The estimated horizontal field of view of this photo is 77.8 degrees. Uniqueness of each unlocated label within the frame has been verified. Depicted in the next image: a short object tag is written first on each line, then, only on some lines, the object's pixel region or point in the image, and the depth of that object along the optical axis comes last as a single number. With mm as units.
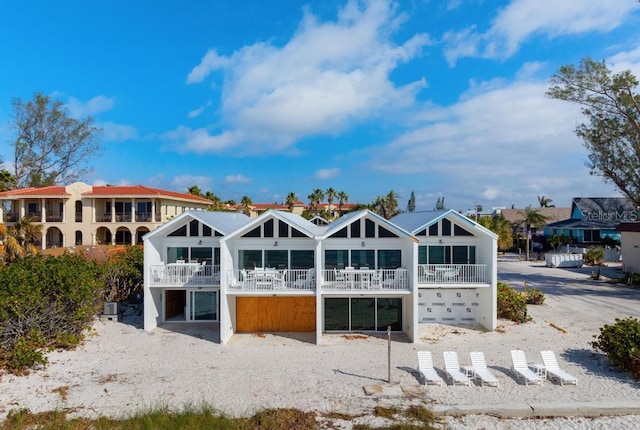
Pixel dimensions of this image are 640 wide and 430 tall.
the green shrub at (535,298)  23953
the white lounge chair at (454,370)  12797
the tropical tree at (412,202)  89812
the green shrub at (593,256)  38938
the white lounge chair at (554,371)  12742
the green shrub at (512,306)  19812
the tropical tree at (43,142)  45125
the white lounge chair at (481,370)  12703
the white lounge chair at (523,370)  12812
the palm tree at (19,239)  19375
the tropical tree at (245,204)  51781
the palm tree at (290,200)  59438
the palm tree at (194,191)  56531
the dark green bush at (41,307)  14258
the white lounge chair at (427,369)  12812
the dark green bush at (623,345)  13164
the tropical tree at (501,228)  47156
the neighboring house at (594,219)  50750
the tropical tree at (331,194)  63438
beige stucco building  37656
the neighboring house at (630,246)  32781
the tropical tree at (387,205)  58312
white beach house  17594
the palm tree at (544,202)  83312
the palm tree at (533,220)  49000
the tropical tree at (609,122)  29328
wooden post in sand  12930
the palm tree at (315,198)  62750
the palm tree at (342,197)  63812
